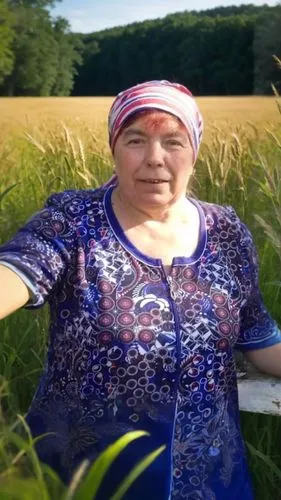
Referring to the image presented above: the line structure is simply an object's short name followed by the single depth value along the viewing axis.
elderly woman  0.85
